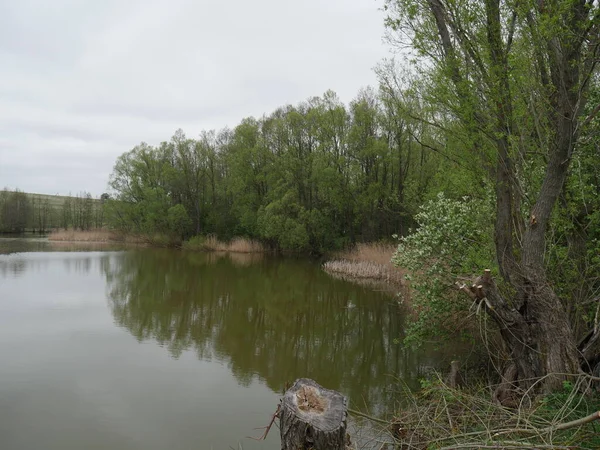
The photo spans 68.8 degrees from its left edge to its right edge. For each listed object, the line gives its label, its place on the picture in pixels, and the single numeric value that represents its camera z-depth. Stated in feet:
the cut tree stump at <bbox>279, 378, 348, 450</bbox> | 10.57
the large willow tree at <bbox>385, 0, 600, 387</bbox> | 15.78
